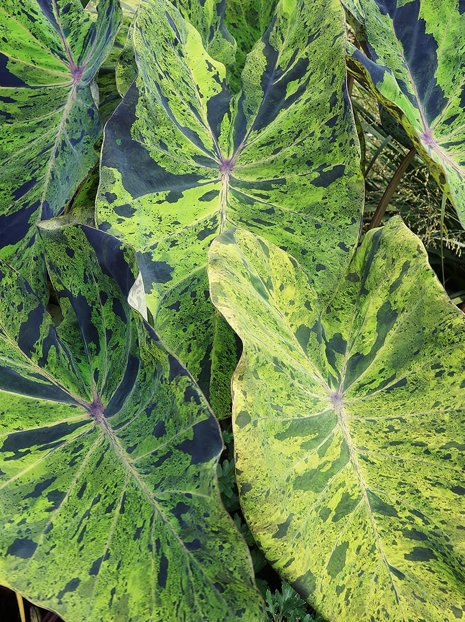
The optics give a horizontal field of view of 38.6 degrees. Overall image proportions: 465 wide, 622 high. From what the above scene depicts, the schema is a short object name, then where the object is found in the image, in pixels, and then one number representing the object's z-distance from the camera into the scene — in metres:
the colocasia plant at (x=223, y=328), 0.78
